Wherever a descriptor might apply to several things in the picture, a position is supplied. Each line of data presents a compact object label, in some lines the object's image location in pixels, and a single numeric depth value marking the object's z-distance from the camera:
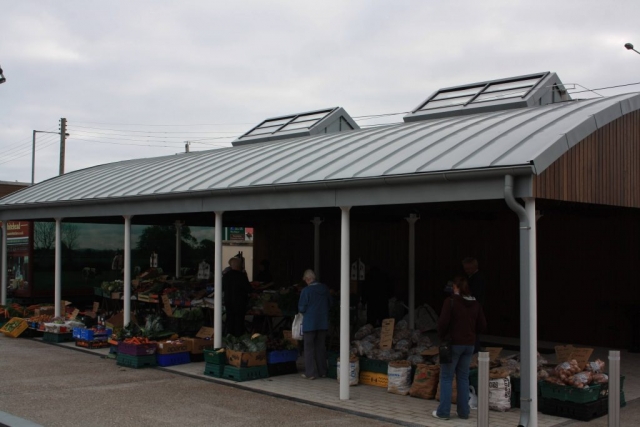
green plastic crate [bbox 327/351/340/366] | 10.70
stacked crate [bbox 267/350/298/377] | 10.98
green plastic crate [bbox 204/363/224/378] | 10.81
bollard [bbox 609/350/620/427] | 6.52
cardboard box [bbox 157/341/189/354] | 11.90
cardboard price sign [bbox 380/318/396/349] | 10.43
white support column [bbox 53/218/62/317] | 15.32
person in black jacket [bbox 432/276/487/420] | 8.05
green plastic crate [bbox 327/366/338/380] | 10.64
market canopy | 7.96
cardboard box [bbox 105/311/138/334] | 14.11
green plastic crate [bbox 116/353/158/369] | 11.70
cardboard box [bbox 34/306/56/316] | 16.50
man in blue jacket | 10.55
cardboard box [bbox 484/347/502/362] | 9.45
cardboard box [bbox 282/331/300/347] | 11.52
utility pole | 40.78
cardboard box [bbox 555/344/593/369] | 8.80
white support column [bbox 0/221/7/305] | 17.28
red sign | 20.00
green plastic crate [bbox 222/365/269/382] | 10.52
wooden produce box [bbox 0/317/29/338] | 15.45
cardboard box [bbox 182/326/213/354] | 12.19
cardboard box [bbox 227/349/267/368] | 10.59
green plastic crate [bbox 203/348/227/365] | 10.80
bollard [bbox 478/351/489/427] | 6.41
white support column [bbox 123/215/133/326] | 13.41
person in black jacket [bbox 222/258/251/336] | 12.53
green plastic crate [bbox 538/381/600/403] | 8.09
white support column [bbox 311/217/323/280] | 17.17
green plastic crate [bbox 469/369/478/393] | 8.83
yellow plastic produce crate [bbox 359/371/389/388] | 10.04
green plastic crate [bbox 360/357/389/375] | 10.05
